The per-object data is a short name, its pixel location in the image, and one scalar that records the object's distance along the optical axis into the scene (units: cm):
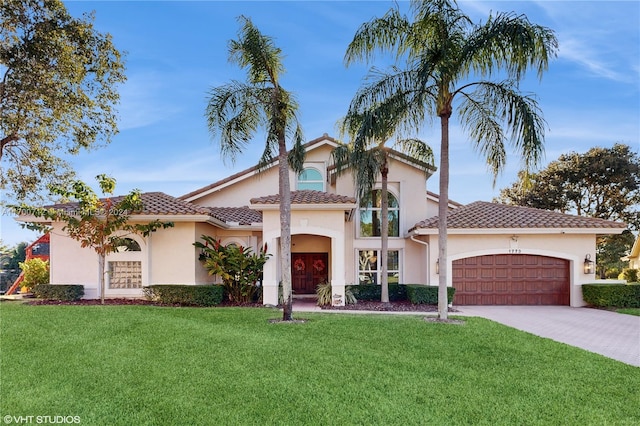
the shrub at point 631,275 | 2561
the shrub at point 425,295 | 1619
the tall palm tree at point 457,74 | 1078
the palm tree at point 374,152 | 1167
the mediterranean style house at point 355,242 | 1552
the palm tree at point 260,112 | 1175
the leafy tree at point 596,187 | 2917
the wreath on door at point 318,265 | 2045
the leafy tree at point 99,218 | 1448
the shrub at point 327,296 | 1572
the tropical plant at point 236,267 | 1516
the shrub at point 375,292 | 1755
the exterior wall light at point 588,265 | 1673
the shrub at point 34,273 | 1894
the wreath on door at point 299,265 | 2038
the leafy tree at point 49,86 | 1769
